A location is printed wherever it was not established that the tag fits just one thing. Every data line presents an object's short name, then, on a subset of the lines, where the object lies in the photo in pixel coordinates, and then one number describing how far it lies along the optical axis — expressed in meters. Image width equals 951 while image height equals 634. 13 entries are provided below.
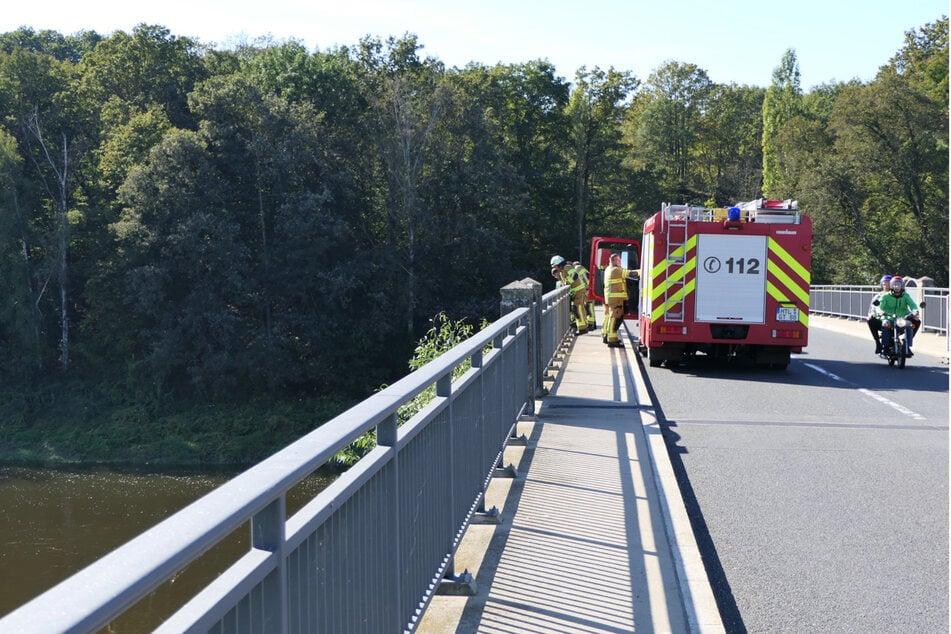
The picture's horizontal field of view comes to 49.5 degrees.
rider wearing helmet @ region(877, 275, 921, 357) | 18.27
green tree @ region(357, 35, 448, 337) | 55.81
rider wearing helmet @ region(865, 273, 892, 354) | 19.10
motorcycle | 18.00
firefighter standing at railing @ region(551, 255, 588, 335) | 23.52
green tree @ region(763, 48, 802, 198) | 87.38
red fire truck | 16.77
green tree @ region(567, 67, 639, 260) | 71.88
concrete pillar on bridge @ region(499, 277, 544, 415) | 10.73
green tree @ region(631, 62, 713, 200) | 94.88
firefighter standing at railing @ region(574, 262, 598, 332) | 25.36
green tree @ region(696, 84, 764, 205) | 97.88
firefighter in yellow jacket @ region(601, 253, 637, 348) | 19.30
